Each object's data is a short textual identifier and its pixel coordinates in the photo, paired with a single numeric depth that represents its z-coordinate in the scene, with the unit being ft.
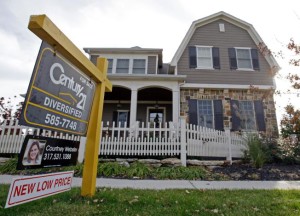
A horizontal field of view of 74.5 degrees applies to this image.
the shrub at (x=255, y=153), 21.09
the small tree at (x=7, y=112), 29.22
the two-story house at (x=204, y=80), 32.86
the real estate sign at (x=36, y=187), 4.88
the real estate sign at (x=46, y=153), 5.37
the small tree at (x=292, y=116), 15.35
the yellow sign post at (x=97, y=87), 6.77
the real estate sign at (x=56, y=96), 5.55
